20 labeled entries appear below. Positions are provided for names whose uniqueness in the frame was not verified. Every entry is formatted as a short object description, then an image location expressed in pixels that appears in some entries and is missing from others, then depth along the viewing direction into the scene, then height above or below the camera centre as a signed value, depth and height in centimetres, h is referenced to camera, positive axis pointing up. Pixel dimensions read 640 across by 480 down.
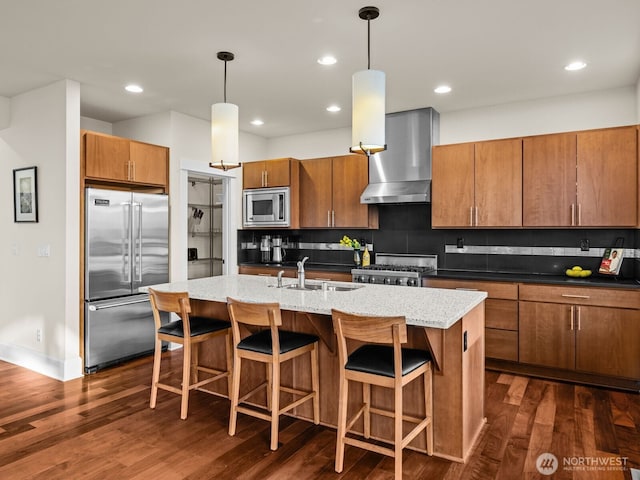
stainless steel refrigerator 408 -33
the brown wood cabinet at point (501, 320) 396 -78
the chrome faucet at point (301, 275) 335 -31
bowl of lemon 402 -36
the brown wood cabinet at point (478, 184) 423 +51
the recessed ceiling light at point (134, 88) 405 +139
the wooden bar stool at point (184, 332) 296 -69
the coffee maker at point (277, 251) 597 -22
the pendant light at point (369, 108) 260 +76
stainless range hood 471 +84
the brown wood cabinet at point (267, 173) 557 +81
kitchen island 241 -64
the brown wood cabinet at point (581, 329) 351 -80
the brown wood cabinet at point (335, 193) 523 +53
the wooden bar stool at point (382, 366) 213 -69
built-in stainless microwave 554 +36
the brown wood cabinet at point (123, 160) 412 +76
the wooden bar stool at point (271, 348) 254 -69
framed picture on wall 414 +40
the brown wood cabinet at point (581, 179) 375 +50
